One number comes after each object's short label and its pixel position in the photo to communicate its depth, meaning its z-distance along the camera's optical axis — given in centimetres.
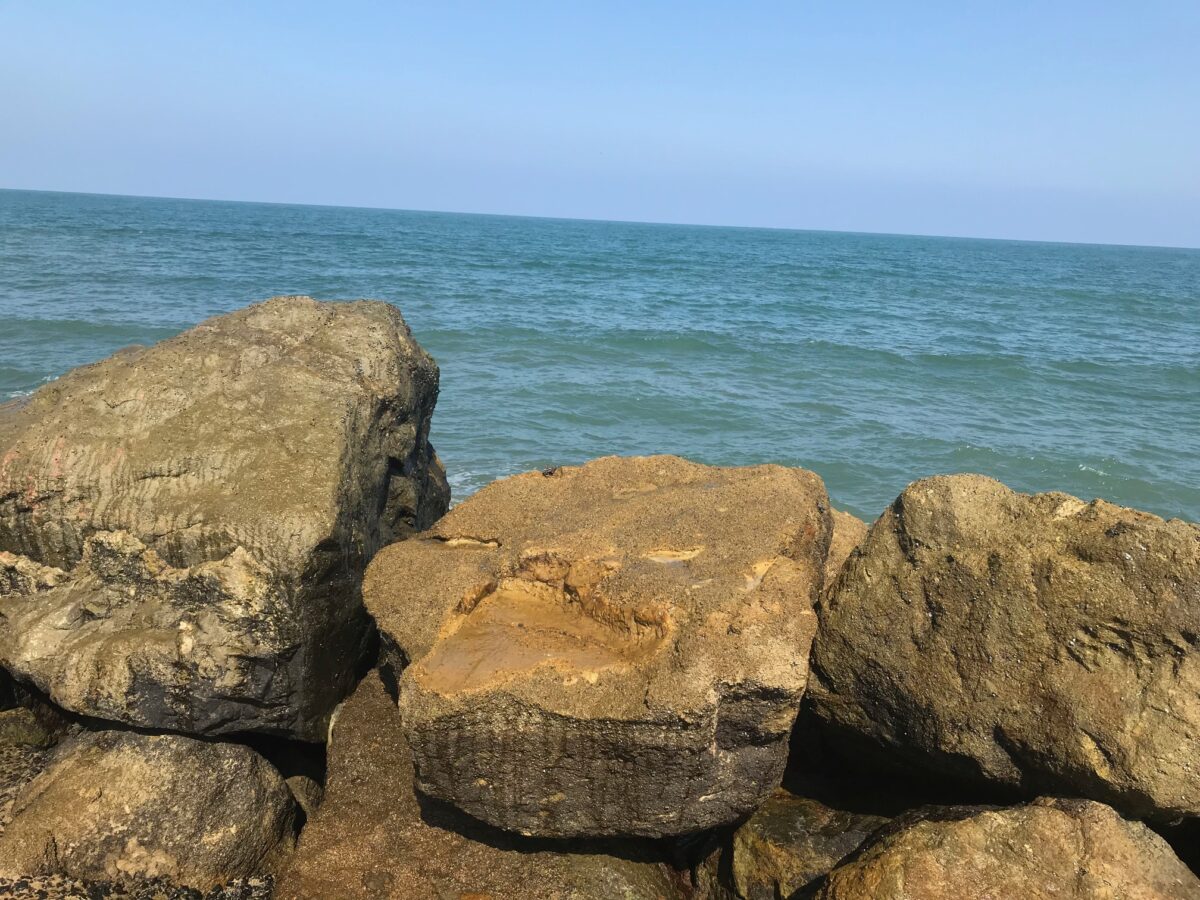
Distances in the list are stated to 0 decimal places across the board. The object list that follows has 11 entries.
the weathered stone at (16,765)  318
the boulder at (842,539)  373
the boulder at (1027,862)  226
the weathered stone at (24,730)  350
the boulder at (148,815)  296
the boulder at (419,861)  281
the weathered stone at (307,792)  349
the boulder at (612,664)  257
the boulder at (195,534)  319
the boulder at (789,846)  287
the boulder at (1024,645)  255
